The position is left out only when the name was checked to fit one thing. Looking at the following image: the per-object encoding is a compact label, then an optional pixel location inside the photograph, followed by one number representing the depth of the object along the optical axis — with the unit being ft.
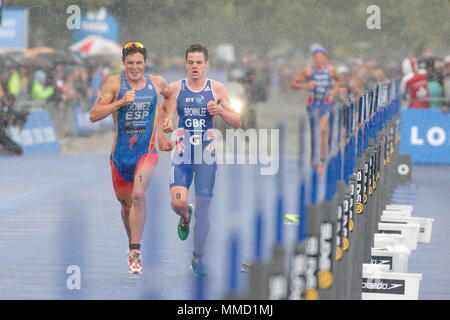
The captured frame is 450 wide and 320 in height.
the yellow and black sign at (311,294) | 37.67
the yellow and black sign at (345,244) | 44.84
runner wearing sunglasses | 60.59
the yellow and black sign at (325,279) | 39.59
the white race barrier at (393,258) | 63.77
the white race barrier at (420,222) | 79.00
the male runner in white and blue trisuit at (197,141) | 60.08
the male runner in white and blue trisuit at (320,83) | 122.52
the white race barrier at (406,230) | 75.97
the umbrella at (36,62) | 184.65
